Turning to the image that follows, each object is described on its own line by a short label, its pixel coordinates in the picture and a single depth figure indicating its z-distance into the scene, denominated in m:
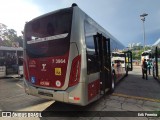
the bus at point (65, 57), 3.08
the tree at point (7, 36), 34.31
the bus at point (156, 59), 8.32
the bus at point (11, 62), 9.73
